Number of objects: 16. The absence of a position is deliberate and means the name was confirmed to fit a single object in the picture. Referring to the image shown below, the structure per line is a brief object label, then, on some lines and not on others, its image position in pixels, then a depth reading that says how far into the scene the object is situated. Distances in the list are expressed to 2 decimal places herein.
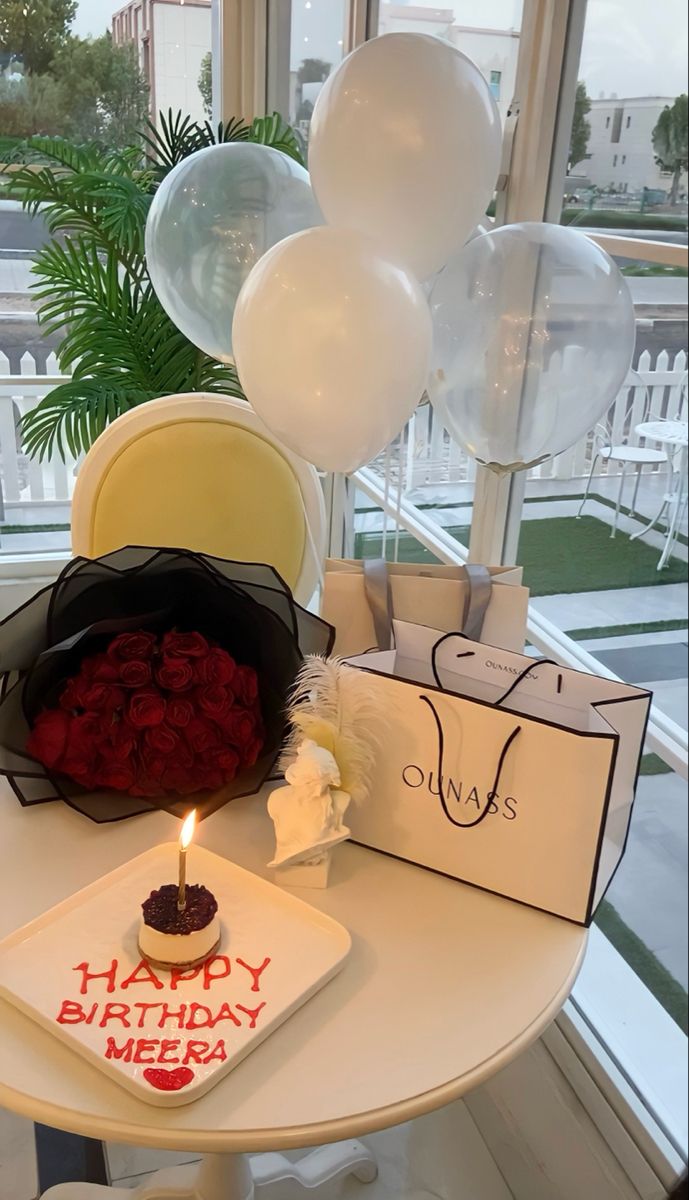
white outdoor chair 1.37
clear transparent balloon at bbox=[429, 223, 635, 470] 1.10
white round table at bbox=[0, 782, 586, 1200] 0.70
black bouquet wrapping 1.02
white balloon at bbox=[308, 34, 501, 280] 1.03
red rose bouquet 0.99
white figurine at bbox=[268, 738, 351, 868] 0.92
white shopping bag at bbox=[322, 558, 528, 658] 1.12
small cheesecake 0.82
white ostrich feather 0.97
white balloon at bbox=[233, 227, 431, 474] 1.01
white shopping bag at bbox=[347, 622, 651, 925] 0.89
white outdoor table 1.29
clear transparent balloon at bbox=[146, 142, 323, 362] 1.48
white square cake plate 0.73
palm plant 1.96
